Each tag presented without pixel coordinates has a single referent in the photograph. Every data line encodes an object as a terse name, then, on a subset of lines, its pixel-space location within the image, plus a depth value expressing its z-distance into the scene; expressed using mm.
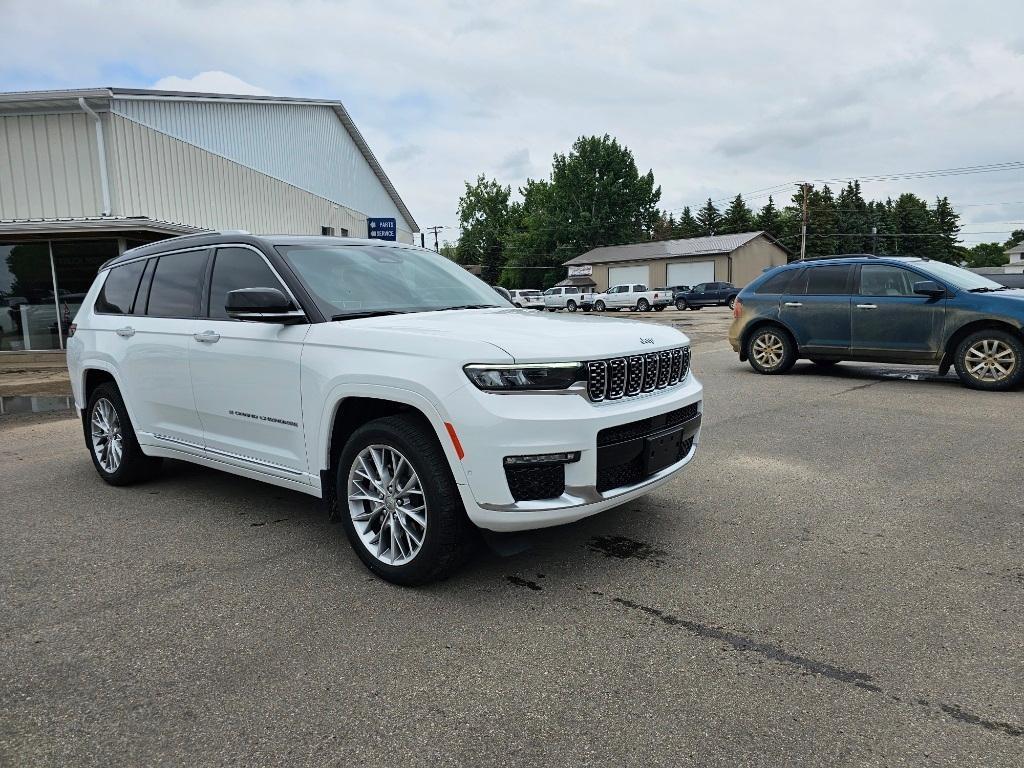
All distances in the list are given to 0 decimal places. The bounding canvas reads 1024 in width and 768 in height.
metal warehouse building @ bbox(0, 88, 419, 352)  15977
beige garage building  53094
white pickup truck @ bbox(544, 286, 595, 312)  46344
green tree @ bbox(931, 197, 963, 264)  86875
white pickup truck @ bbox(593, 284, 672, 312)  42938
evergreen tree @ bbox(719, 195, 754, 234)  82375
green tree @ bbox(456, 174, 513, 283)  90750
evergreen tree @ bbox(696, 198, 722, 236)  90125
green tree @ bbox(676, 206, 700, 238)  91562
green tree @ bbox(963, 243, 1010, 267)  124812
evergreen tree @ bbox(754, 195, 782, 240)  77938
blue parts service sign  26031
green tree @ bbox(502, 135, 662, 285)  78562
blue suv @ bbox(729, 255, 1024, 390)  9133
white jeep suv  3346
